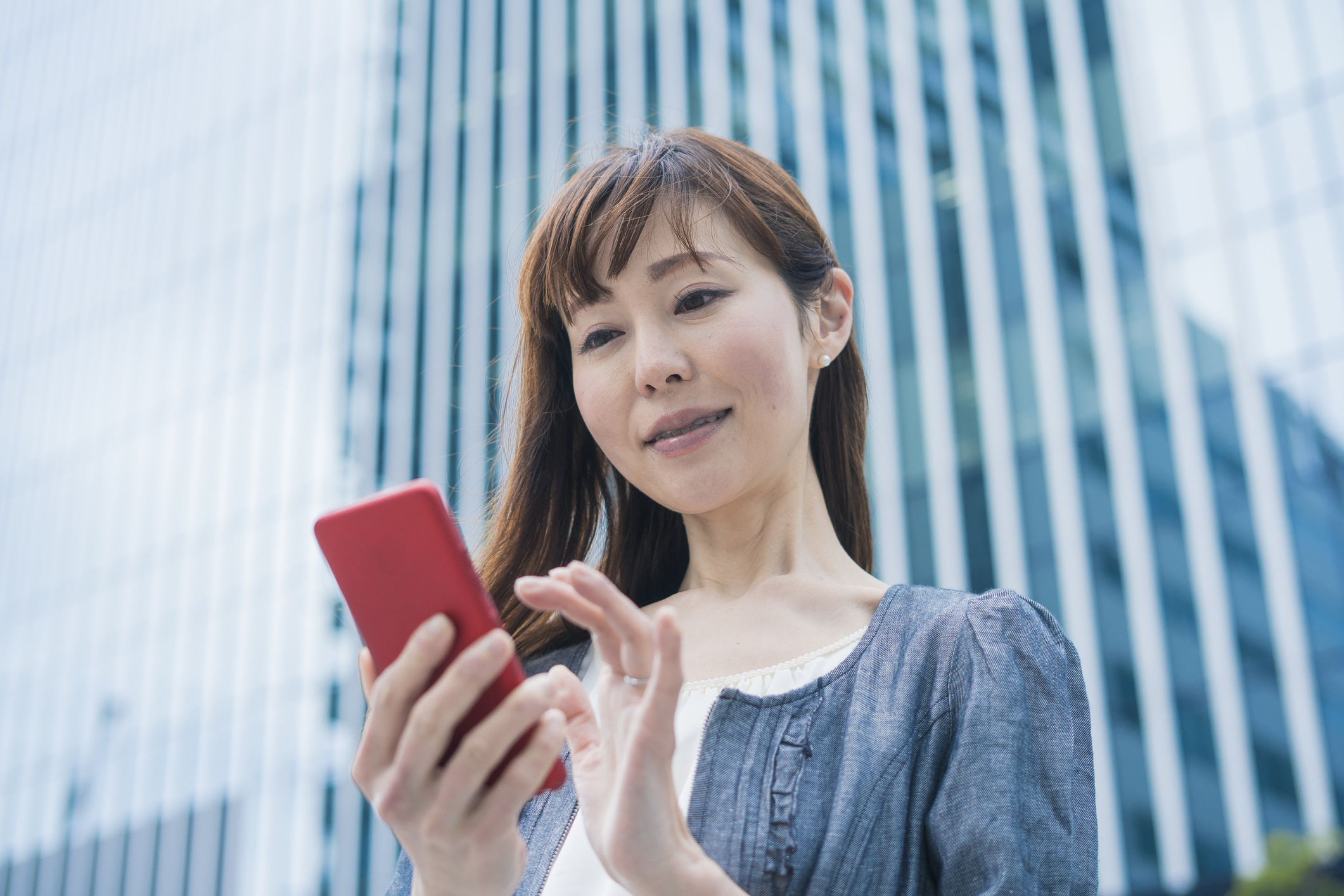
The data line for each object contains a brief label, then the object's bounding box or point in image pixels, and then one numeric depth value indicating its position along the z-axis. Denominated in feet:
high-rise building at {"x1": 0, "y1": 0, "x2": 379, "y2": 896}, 77.82
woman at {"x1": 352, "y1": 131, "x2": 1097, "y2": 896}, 3.99
